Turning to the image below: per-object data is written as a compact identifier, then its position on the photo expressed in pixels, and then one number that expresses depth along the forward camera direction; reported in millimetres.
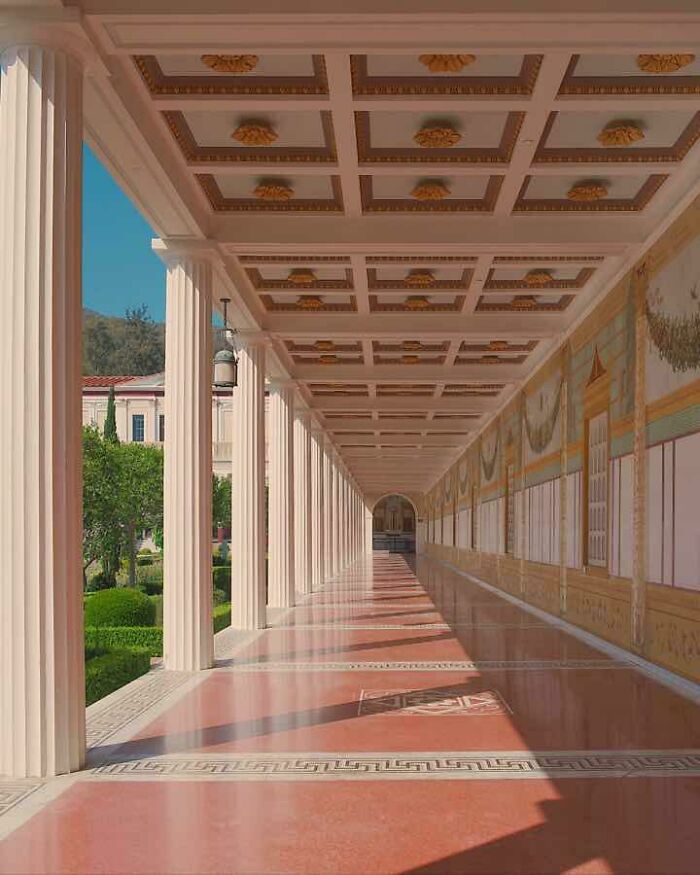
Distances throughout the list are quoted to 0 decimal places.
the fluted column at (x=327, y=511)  25984
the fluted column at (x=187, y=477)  9359
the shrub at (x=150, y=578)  31562
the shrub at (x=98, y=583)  31547
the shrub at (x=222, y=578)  28708
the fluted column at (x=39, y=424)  5434
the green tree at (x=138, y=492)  31969
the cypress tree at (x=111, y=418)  46097
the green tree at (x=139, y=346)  82250
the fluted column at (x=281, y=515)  16484
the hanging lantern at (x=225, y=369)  9906
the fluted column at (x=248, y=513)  13125
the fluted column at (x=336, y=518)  29331
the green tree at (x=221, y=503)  39562
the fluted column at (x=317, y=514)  23703
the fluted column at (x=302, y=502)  20828
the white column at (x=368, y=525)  55250
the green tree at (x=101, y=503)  30281
